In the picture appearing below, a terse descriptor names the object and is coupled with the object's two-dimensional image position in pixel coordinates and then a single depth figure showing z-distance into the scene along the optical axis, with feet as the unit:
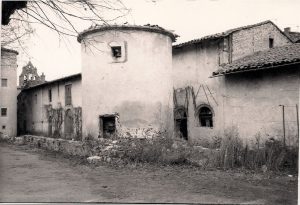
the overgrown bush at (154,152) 32.07
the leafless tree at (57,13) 16.69
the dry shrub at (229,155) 29.53
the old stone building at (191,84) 35.17
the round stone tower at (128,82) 41.50
